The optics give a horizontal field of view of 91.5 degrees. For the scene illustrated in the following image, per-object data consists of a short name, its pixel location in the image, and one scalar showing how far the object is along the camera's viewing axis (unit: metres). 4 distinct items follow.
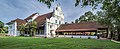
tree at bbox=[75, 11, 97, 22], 23.63
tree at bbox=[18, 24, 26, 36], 18.65
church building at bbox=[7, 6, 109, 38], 14.98
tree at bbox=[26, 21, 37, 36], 17.52
